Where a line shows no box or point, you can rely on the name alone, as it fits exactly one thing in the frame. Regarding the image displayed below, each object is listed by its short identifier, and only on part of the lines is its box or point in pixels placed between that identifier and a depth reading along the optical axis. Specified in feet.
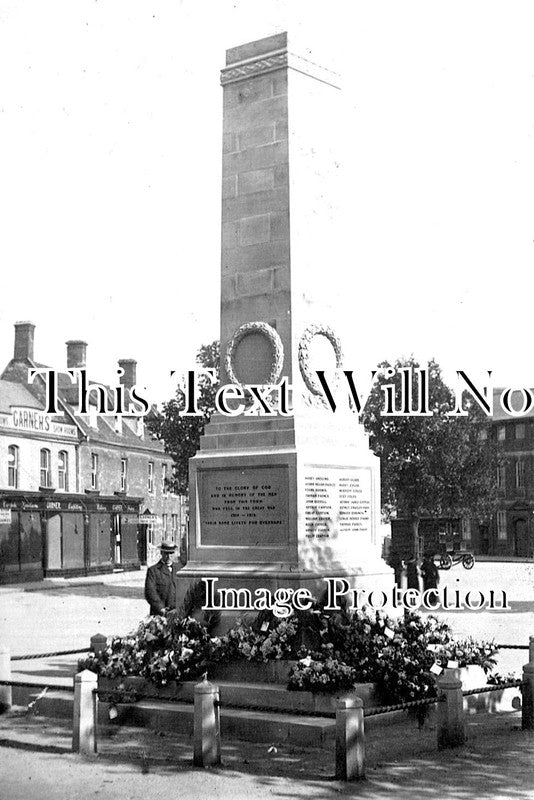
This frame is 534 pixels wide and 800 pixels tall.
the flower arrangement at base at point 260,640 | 38.34
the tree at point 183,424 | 120.06
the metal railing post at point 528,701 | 36.96
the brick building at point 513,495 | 254.06
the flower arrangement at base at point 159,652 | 39.11
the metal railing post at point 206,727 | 30.99
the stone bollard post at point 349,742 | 29.14
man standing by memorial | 45.22
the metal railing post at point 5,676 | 41.32
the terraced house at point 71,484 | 153.69
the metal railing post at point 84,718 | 33.27
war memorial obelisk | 40.98
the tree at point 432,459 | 139.44
